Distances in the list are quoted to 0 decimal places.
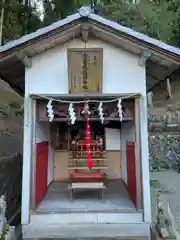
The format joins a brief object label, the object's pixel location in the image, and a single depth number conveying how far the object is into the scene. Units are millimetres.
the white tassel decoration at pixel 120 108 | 3893
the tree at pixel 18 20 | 14345
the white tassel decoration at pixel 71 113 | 3895
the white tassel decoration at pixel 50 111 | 3883
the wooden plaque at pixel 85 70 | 3916
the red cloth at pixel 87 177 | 4618
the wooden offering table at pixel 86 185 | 4611
